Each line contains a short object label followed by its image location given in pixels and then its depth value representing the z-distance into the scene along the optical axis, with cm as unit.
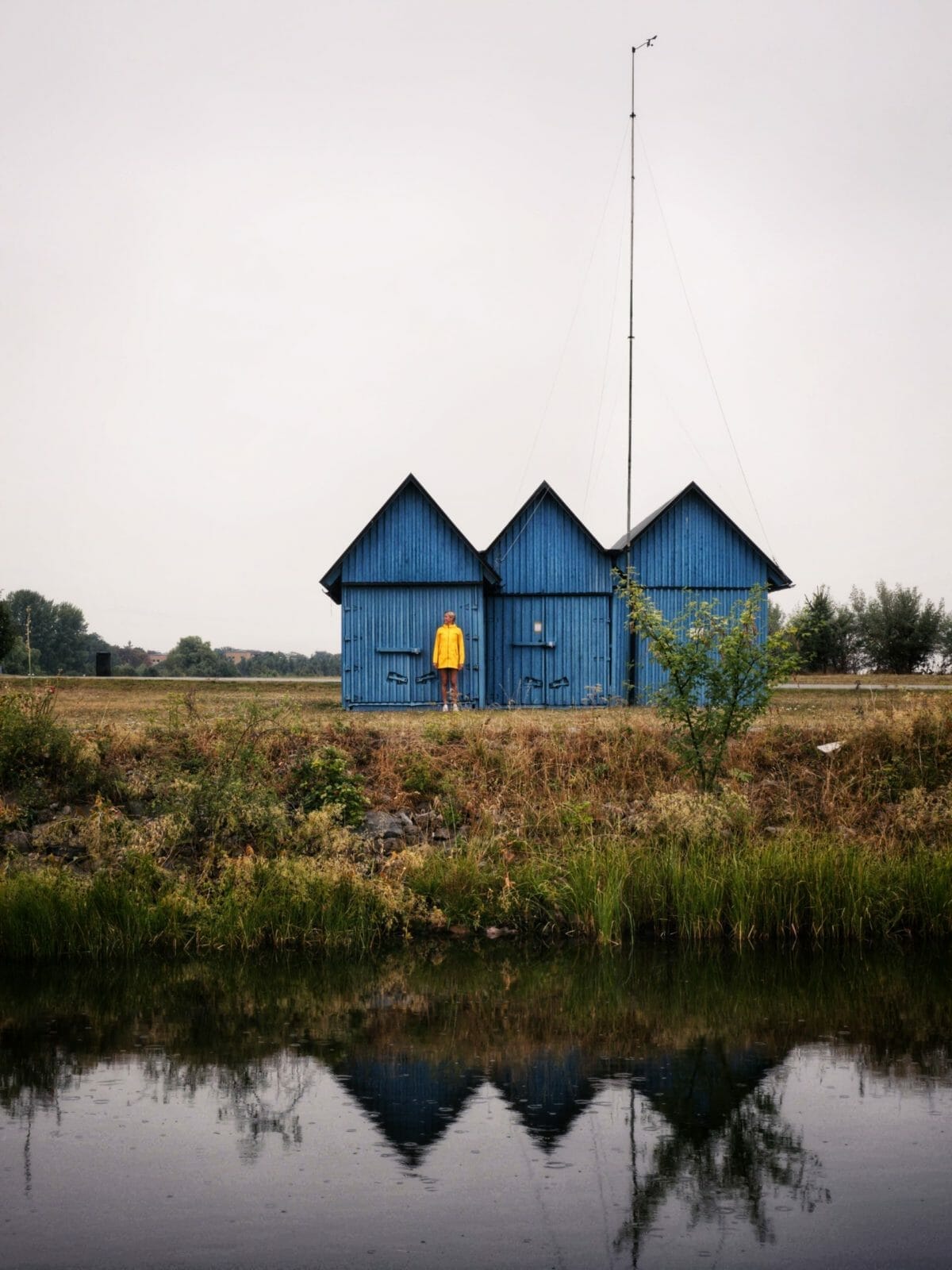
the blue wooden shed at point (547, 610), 2933
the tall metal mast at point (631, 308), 2686
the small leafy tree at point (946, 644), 4514
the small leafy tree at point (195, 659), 7619
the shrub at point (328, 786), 1608
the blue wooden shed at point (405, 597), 2797
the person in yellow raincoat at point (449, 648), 2616
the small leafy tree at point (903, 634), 4772
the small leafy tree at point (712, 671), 1598
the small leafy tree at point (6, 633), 5166
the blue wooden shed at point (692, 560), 2967
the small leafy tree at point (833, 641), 4894
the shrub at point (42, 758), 1644
